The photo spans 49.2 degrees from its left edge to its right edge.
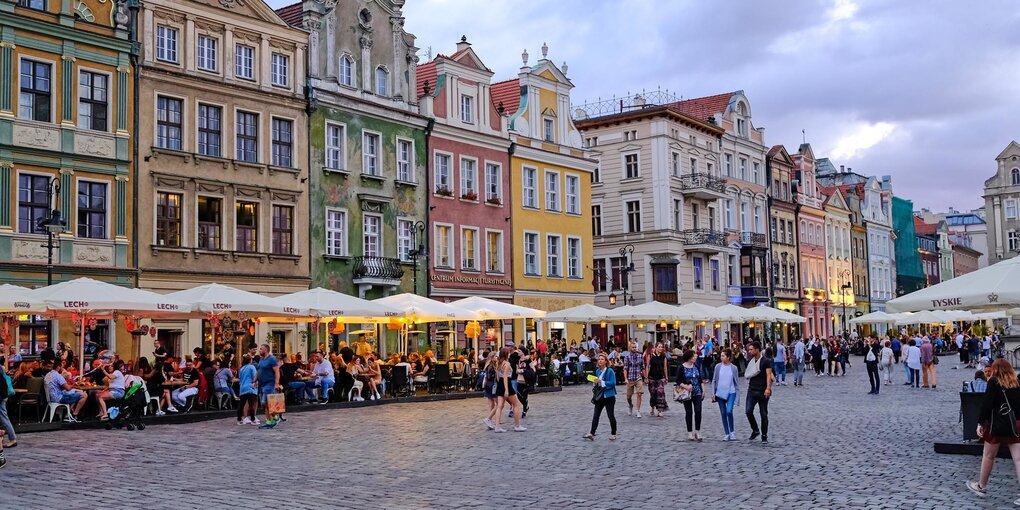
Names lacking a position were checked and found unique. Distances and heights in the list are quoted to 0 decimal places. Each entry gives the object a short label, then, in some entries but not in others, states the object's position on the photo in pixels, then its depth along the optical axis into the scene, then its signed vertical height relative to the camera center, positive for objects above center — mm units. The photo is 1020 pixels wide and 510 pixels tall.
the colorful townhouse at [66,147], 31047 +5315
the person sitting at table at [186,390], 25531 -1423
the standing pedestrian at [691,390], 20234 -1312
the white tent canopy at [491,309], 35062 +436
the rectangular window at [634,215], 63969 +6015
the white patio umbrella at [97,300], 23756 +654
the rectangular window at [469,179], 47406 +6172
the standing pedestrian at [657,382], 25750 -1454
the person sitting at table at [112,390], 23469 -1277
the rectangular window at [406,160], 44062 +6511
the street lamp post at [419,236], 43625 +3495
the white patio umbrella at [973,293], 16938 +324
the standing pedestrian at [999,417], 12883 -1214
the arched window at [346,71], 41656 +9540
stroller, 22562 -1667
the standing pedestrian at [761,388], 20031 -1275
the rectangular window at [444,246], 45562 +3206
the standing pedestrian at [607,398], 20312 -1408
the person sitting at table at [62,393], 22734 -1270
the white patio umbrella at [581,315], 41347 +234
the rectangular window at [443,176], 45891 +6158
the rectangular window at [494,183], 48938 +6156
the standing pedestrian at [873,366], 33562 -1519
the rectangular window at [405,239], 43625 +3347
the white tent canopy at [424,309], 32125 +435
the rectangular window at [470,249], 47066 +3130
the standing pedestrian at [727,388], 19828 -1258
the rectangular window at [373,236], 42188 +3400
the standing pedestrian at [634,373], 26625 -1266
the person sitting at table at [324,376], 29406 -1328
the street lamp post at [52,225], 25938 +2493
